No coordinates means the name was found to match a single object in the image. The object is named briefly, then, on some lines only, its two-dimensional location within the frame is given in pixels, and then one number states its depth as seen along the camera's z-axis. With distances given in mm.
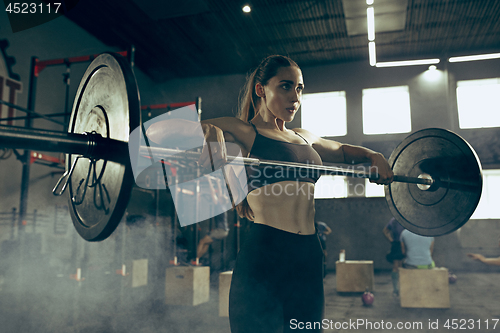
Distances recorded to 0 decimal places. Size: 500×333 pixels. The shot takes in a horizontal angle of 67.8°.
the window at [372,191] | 8727
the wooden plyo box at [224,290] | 3840
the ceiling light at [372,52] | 6541
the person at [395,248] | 5414
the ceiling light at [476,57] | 7171
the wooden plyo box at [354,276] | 5660
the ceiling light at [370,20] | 6273
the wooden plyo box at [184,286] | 4703
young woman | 1073
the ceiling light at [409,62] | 7504
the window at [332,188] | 9055
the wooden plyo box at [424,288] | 4473
